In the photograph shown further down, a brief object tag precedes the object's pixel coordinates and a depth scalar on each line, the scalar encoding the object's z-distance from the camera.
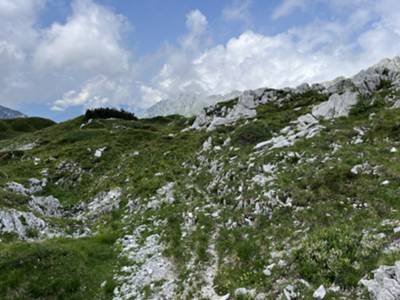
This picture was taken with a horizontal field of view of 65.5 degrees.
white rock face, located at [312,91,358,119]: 31.74
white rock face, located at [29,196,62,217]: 25.27
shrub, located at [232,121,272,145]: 29.95
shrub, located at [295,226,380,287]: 10.16
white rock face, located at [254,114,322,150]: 25.64
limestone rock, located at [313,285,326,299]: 9.49
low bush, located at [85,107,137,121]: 84.50
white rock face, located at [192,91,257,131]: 44.75
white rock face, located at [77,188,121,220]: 25.41
